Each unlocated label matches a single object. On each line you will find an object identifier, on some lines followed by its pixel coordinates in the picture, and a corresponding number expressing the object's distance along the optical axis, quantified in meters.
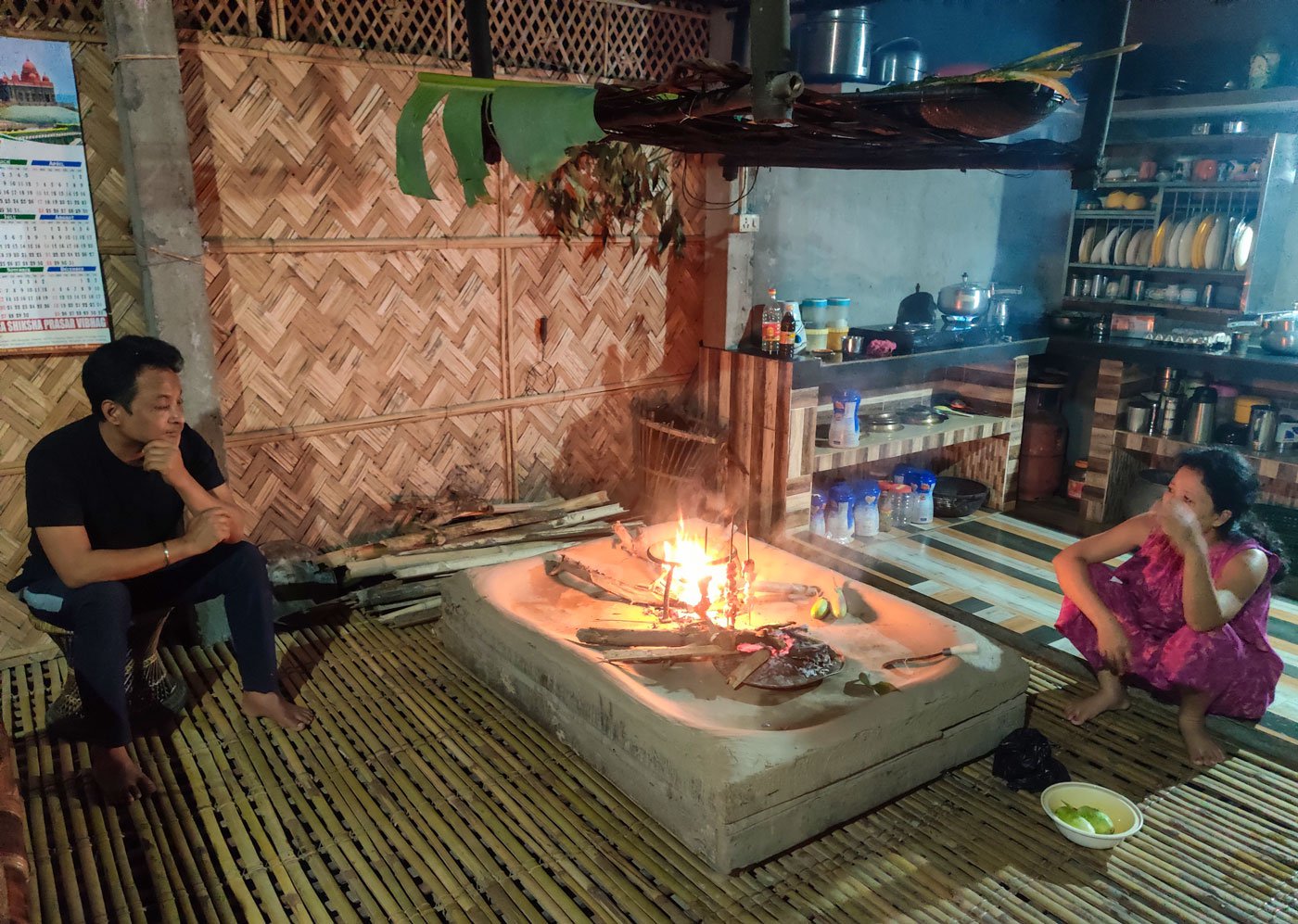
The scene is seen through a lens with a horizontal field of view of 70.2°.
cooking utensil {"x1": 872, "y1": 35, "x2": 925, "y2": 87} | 5.55
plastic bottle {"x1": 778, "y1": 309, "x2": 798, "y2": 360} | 5.41
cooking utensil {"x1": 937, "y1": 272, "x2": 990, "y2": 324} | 6.14
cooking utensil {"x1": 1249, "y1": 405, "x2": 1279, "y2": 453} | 5.39
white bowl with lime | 2.68
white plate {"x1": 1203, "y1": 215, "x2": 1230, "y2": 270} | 6.00
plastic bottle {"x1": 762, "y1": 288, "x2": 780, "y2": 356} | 5.52
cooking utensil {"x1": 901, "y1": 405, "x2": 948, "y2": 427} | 6.14
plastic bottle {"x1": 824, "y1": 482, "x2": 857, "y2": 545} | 5.82
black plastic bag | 2.96
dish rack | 5.83
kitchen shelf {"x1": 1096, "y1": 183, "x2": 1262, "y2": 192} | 5.82
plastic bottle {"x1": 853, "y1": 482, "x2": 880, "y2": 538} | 5.89
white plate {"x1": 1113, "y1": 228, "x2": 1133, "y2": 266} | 6.57
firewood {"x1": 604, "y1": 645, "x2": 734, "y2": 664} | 3.13
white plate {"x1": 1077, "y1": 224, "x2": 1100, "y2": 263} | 6.78
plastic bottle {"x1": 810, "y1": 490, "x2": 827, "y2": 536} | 5.84
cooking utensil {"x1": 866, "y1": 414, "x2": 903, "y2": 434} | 5.97
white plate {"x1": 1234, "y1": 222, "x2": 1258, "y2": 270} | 5.86
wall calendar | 3.56
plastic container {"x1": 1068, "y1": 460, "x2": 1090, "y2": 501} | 6.59
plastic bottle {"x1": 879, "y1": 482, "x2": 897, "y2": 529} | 6.14
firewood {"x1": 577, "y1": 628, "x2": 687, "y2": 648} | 3.23
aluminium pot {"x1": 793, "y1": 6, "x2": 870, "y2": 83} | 5.24
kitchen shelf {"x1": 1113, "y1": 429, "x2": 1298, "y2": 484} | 5.22
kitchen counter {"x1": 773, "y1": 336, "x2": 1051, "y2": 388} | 5.33
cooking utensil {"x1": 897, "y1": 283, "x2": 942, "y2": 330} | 5.98
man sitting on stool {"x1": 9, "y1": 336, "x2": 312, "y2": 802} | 2.91
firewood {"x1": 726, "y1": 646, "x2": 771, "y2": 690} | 3.03
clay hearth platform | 2.61
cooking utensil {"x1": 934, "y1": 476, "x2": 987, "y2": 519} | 6.29
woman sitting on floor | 3.03
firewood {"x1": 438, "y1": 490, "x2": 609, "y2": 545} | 4.78
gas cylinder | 6.57
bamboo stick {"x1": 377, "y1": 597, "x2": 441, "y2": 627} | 4.27
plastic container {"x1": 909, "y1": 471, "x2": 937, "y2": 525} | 6.13
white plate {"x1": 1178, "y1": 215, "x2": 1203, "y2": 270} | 6.14
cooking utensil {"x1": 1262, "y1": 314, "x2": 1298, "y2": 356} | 5.26
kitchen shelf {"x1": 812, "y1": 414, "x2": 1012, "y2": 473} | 5.61
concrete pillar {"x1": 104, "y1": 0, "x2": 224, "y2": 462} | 3.58
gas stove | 5.67
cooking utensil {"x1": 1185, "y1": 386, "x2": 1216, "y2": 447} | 5.66
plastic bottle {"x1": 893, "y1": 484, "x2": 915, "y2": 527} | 6.13
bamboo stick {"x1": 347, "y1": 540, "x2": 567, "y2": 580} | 4.44
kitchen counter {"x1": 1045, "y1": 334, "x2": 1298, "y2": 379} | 5.21
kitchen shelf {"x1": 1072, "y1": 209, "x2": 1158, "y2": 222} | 6.42
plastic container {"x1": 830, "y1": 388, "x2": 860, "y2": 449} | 5.60
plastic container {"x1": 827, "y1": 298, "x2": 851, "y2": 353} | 5.81
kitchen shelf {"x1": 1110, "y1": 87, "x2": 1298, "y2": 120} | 5.57
